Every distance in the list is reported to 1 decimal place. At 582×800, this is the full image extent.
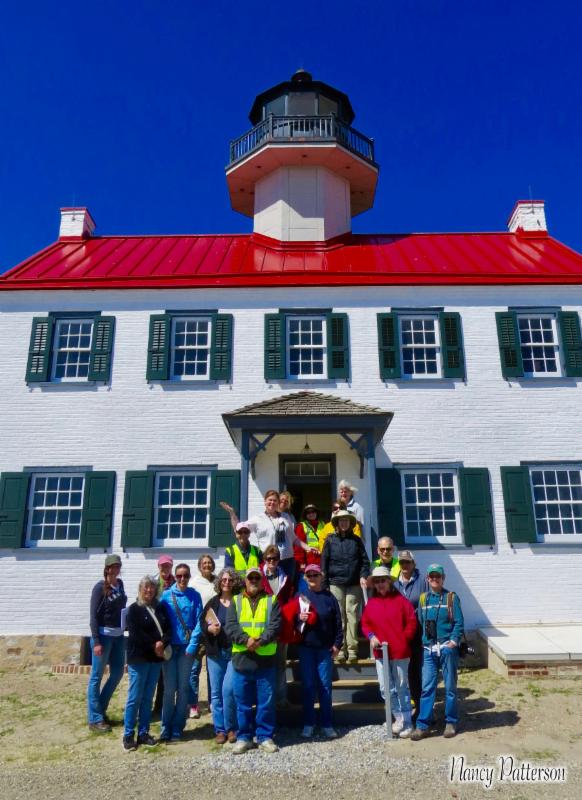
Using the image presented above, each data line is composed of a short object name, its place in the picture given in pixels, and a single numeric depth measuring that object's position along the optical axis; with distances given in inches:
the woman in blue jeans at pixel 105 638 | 247.7
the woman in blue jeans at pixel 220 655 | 225.8
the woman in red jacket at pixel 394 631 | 225.6
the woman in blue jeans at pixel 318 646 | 230.5
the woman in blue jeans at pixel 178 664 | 229.9
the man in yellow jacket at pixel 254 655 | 216.1
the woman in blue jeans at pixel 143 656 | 221.3
